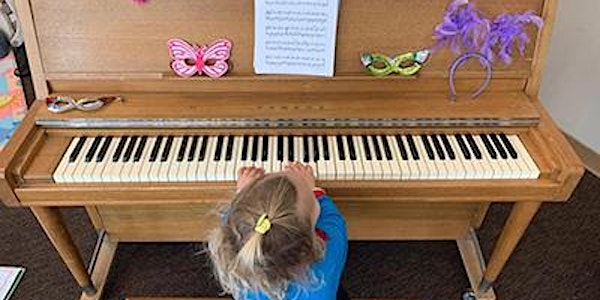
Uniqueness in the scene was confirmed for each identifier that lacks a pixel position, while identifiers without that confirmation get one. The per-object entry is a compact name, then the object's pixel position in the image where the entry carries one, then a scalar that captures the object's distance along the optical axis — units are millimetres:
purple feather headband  1481
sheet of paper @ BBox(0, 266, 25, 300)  1926
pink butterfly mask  1504
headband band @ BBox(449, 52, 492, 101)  1538
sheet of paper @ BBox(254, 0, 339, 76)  1456
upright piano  1399
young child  1037
